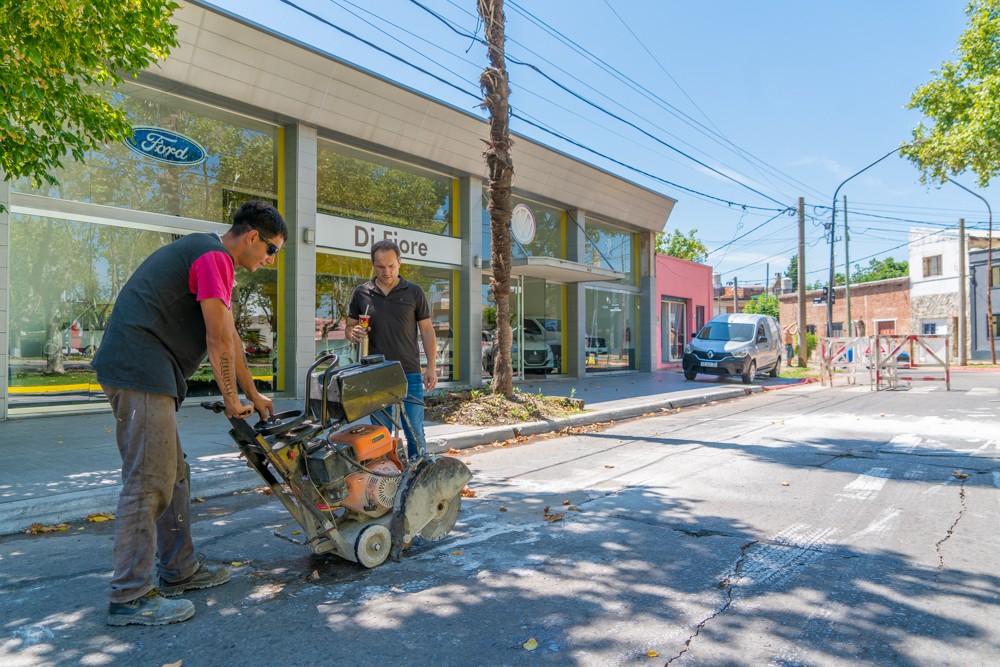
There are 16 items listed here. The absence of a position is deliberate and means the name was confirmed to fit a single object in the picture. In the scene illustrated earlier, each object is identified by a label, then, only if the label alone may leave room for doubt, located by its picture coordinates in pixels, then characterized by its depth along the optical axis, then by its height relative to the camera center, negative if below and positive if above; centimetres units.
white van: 1725 -22
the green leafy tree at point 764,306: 6719 +372
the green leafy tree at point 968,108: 1706 +669
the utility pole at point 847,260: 3041 +382
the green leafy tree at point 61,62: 519 +245
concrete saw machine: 313 -66
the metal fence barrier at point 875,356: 1573 -45
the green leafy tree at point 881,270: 8680 +960
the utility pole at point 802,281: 2438 +220
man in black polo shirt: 492 +21
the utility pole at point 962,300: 3054 +183
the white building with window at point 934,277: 3966 +385
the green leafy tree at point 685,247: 4712 +686
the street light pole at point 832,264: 2459 +309
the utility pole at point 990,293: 3118 +254
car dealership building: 944 +253
